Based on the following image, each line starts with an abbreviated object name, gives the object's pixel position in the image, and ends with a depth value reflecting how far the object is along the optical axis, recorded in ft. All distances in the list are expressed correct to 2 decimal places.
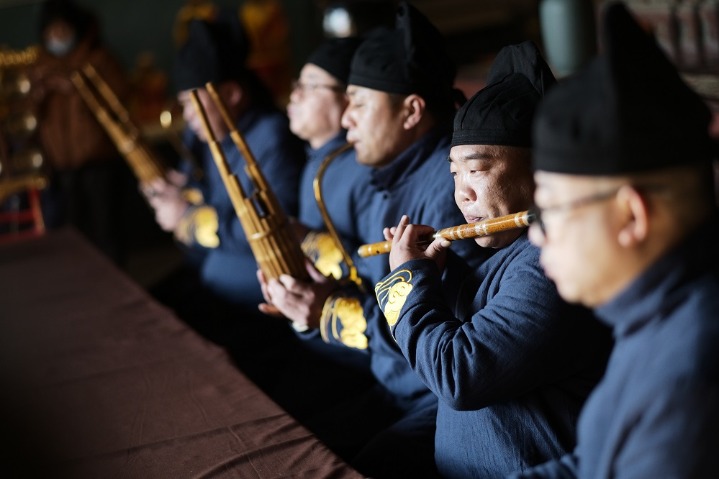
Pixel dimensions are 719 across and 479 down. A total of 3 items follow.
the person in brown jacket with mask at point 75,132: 15.25
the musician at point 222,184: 10.54
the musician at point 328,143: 8.75
